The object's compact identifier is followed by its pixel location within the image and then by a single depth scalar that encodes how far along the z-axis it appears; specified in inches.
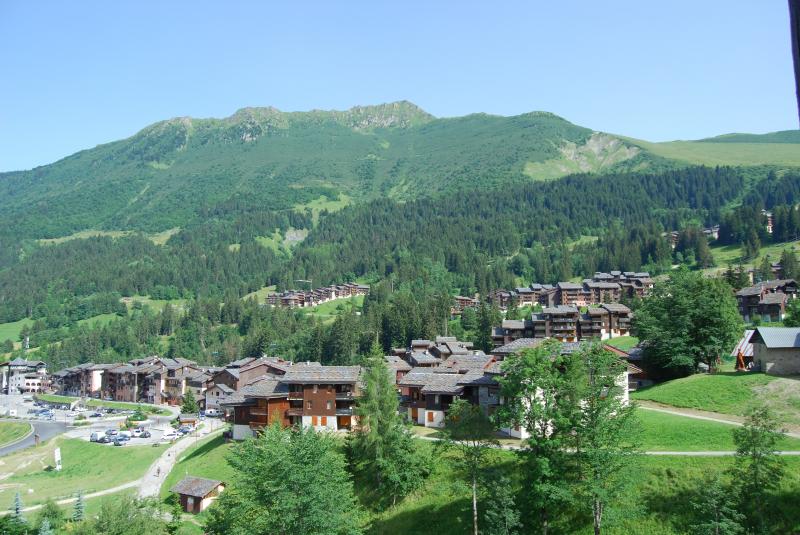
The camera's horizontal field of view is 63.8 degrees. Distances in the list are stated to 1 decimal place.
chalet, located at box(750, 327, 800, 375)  2311.8
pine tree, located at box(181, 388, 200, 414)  4744.1
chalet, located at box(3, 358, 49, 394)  7121.1
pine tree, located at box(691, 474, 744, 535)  1261.1
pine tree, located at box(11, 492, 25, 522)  1978.3
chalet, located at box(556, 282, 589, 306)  6727.4
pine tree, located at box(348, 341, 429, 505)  1959.9
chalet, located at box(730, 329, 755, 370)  2701.8
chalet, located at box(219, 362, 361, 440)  2829.7
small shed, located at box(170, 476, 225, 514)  2361.0
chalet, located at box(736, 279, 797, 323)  4242.1
